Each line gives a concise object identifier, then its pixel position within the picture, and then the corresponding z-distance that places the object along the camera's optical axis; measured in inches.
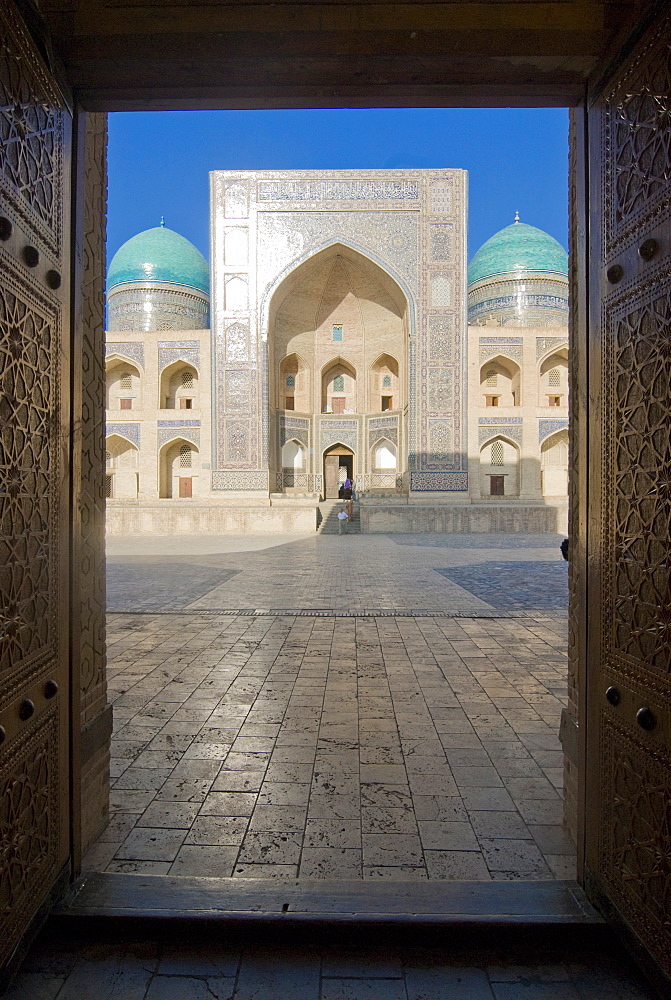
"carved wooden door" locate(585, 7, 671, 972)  48.9
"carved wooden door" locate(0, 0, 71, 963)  48.8
